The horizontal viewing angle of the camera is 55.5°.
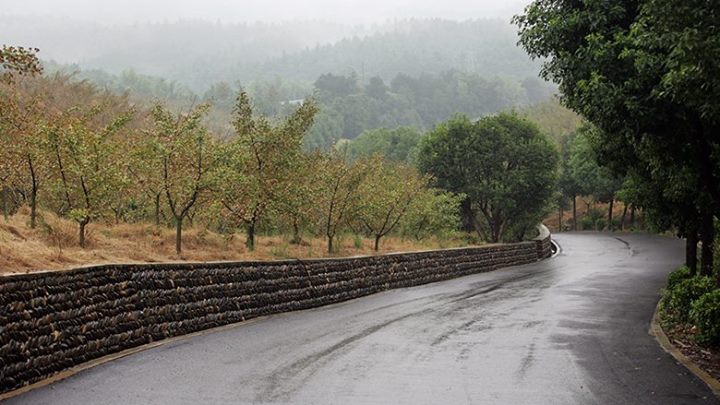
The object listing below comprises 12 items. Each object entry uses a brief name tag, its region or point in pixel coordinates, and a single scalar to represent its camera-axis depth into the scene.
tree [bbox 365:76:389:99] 188.73
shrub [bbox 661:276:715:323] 13.18
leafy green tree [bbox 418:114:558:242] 41.88
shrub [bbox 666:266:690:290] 17.29
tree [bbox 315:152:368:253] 22.06
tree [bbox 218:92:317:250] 18.14
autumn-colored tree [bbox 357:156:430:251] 23.61
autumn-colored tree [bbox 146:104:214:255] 15.91
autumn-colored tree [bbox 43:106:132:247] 14.62
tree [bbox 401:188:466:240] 31.59
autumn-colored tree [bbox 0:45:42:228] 15.52
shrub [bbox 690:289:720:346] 10.60
